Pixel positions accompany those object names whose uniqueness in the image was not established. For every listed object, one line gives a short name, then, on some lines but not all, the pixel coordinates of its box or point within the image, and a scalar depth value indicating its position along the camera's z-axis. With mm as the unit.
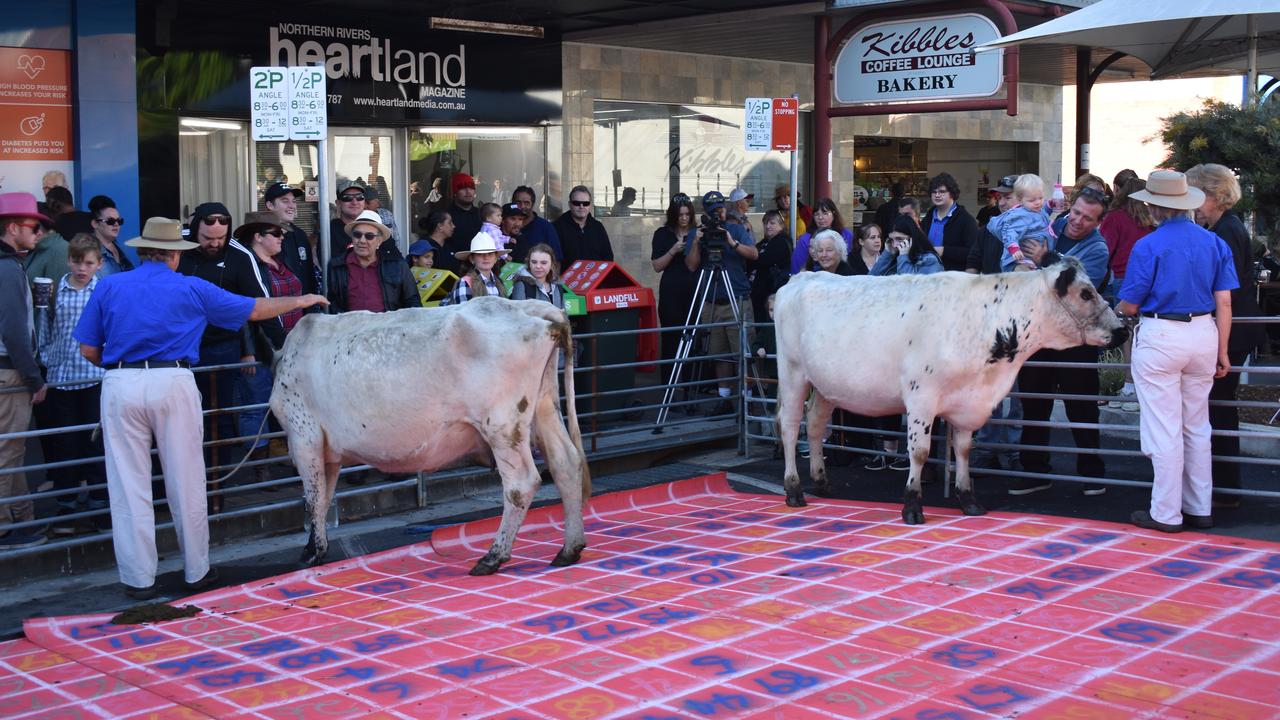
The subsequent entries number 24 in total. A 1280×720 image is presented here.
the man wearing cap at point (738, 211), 13289
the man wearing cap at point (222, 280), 8922
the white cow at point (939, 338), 8172
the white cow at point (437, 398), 7395
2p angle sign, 8531
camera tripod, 11586
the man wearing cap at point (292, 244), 9969
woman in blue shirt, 7715
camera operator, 11852
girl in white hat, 9727
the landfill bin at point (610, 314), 11703
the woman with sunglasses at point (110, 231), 9477
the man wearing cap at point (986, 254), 9602
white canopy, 10500
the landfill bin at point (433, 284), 10727
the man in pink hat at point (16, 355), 7652
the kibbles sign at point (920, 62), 13062
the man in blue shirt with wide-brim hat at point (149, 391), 7125
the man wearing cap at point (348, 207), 10633
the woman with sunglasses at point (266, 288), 9117
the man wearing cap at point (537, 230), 12906
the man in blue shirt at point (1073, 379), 8867
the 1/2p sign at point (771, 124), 11578
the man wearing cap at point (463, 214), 13242
